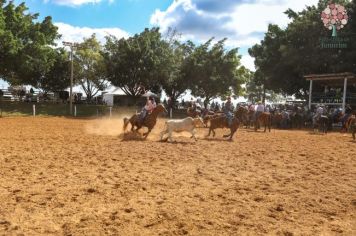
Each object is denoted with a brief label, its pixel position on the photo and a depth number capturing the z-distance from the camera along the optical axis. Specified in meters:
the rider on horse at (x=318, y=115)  28.50
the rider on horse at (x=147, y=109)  18.59
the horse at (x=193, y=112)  27.72
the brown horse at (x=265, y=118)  25.97
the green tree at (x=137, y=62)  48.88
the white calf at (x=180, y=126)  17.50
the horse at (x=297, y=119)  32.81
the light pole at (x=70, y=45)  40.82
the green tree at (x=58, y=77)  52.09
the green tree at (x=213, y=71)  55.53
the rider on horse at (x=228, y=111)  19.39
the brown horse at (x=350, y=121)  25.11
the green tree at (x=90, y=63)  55.03
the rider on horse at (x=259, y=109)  27.43
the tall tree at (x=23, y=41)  38.25
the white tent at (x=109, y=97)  60.80
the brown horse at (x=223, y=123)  19.31
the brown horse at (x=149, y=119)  18.28
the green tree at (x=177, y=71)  51.75
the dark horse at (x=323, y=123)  27.48
